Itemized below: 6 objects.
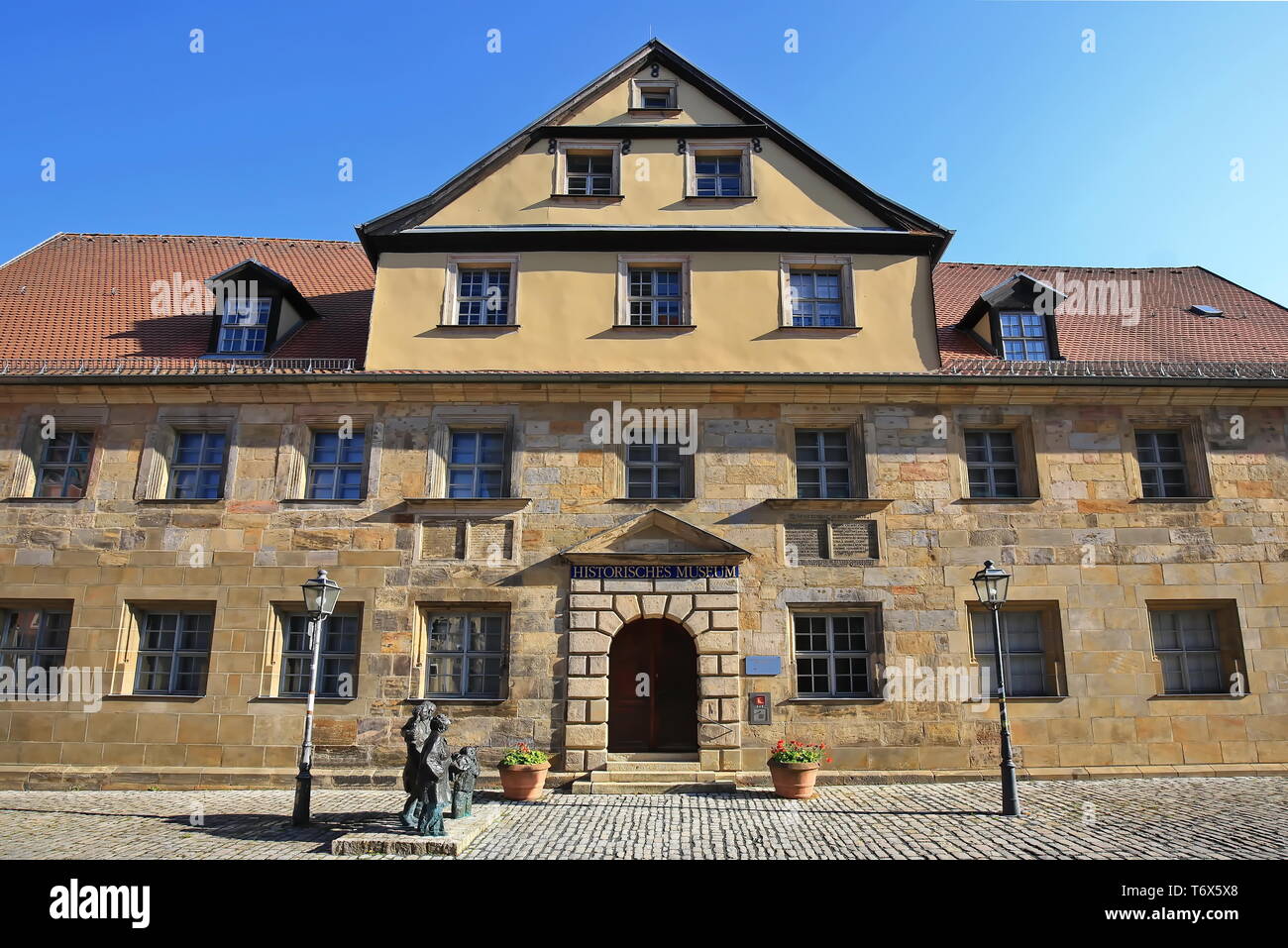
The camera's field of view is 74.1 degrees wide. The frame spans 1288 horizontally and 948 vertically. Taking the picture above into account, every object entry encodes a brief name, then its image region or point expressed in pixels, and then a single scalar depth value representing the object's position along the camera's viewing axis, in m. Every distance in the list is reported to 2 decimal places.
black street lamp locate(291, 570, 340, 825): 11.63
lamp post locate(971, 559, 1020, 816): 11.67
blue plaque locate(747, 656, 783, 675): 13.88
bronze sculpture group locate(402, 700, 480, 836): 9.59
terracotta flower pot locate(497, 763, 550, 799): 12.55
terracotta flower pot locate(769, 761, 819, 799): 12.41
